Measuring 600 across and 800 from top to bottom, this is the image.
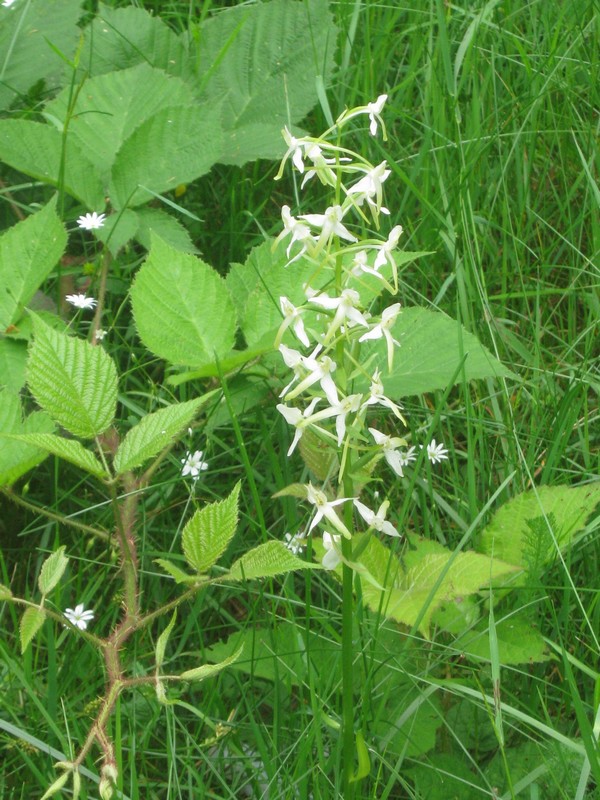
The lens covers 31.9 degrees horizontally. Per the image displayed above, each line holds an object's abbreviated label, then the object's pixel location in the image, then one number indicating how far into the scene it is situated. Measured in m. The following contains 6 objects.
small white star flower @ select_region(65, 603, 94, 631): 2.13
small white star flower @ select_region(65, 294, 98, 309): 2.69
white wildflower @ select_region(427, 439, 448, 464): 2.51
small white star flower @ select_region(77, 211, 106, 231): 2.75
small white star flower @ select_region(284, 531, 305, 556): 2.25
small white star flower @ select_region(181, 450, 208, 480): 2.41
